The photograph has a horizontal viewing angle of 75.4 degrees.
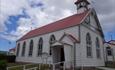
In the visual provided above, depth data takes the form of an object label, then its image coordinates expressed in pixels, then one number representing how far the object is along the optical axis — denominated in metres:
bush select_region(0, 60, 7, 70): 6.92
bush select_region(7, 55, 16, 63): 17.52
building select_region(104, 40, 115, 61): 19.30
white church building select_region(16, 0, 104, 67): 9.62
